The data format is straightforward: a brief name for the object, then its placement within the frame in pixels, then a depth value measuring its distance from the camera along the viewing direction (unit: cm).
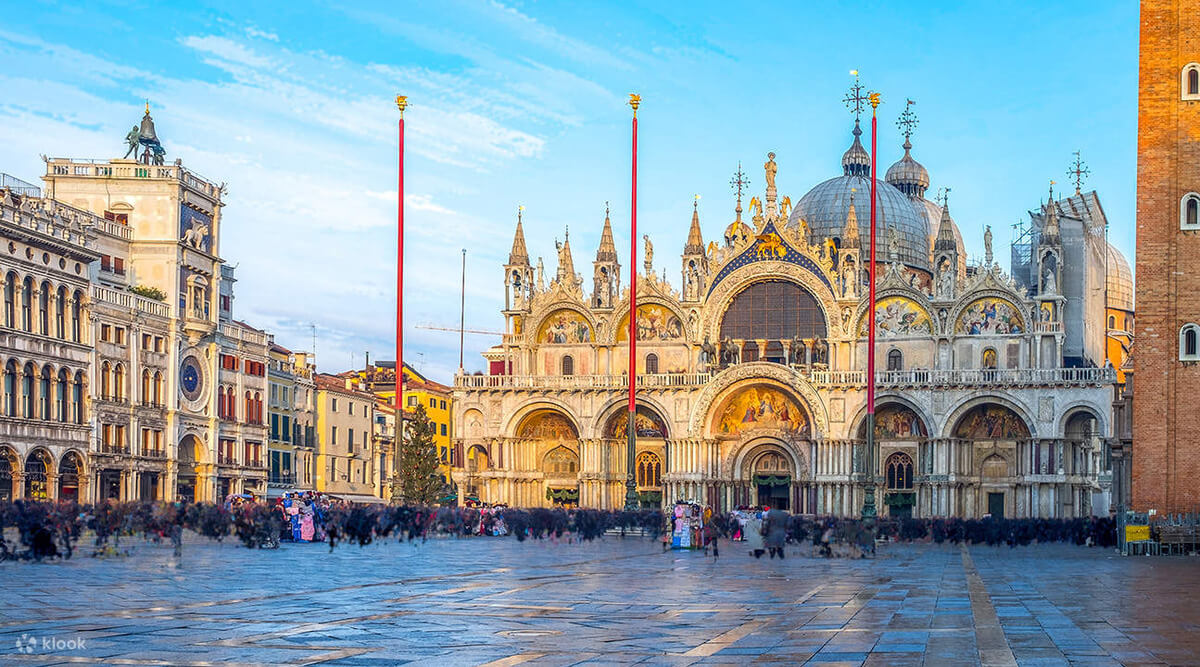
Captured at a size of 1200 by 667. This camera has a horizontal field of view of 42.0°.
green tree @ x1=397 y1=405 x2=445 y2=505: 7450
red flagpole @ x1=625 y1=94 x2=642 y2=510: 5374
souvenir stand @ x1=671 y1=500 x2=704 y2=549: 4075
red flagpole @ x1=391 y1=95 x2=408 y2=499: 4616
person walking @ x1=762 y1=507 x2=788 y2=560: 3691
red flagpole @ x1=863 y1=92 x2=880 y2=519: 4623
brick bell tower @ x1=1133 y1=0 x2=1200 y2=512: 4728
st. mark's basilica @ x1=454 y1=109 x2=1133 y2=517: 7138
